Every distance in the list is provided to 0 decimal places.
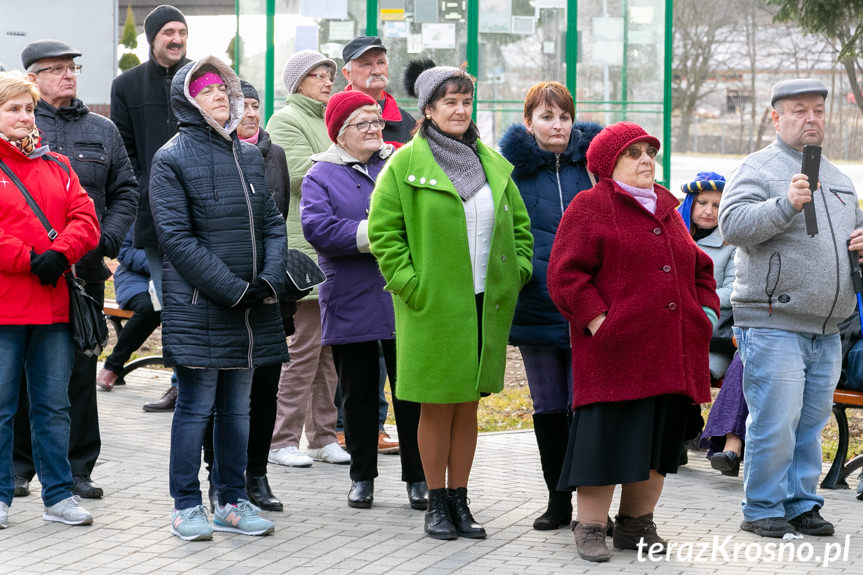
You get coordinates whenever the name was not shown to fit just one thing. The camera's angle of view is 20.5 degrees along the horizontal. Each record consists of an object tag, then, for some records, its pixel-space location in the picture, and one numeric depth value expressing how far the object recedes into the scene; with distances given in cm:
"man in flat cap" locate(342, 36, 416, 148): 1385
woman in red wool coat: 968
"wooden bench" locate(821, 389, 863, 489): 1268
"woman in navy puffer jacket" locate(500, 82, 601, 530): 1078
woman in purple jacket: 1160
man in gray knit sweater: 1065
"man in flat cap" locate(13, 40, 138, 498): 1152
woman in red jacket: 1028
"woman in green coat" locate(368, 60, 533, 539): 1035
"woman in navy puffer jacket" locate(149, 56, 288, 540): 1007
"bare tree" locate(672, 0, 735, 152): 8319
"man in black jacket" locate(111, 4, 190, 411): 1405
